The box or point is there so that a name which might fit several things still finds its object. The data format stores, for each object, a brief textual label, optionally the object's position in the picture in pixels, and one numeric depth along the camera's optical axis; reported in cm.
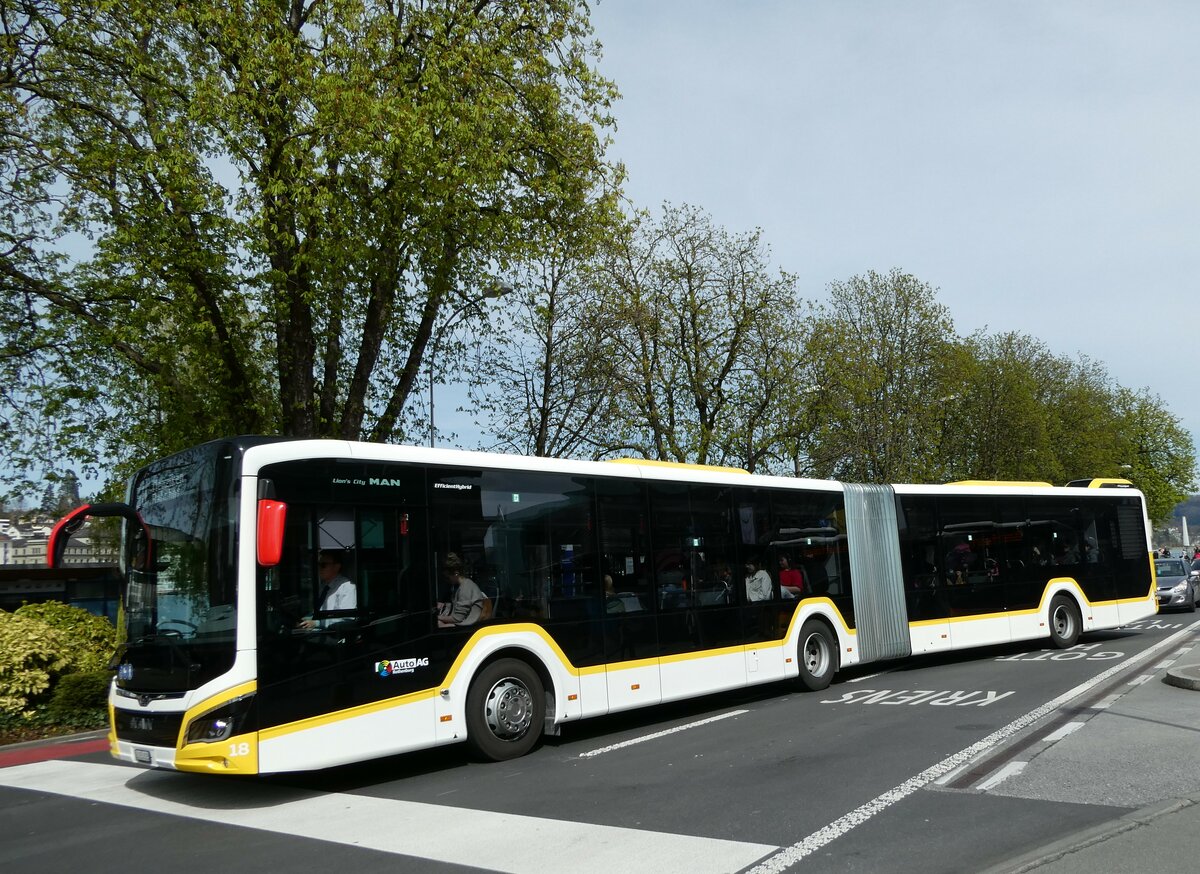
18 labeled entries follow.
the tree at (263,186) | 1569
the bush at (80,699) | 1288
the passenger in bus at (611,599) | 1080
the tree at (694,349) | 3022
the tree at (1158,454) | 7194
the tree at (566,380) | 2880
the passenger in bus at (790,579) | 1343
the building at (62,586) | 1697
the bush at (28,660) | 1253
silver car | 2906
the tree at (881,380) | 3294
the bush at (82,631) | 1352
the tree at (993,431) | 4506
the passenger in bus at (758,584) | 1285
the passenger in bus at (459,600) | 916
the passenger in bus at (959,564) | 1616
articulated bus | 776
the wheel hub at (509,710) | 943
